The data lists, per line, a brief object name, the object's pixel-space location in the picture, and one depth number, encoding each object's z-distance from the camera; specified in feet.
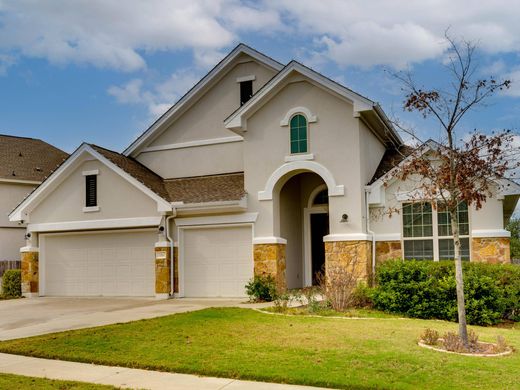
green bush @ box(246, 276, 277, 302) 56.34
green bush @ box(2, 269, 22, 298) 70.38
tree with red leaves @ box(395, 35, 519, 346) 33.96
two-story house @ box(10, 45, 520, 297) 57.47
